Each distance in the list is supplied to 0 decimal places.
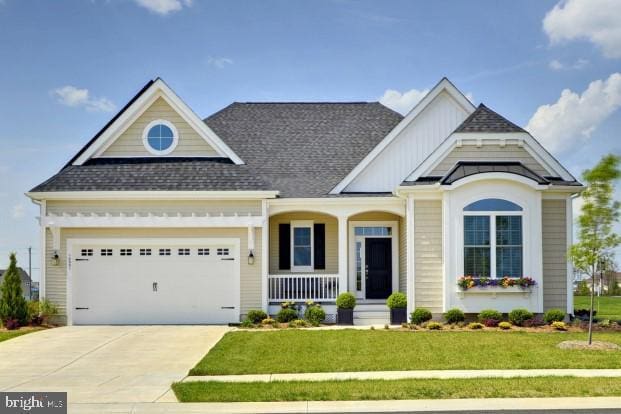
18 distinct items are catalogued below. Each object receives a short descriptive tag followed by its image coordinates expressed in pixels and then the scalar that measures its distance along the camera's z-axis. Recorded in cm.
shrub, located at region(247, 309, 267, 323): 2080
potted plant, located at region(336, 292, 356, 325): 2092
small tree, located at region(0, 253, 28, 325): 2048
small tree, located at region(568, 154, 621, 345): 1669
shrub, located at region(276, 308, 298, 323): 2088
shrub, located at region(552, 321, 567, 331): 1906
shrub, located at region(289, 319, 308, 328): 2034
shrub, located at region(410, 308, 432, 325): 2000
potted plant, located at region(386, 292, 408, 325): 2067
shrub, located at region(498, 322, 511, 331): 1912
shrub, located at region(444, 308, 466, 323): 1978
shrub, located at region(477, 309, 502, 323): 1975
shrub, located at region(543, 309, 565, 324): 1973
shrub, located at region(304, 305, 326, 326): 2078
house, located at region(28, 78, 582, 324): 2012
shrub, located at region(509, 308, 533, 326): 1962
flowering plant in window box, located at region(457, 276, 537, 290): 1989
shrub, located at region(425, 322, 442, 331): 1934
